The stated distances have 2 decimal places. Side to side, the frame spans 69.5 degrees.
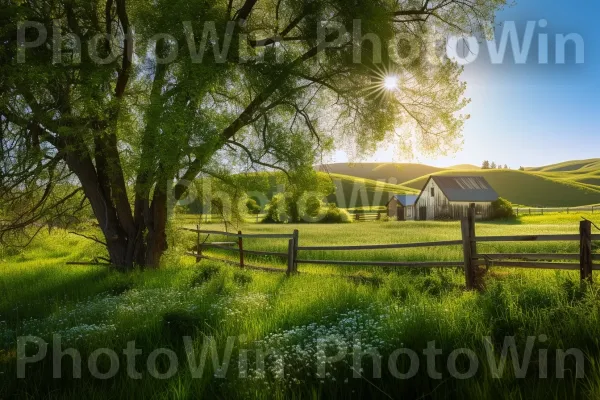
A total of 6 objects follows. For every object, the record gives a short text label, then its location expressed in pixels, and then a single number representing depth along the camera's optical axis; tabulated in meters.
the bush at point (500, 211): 50.38
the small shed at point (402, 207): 60.53
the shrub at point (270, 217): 46.66
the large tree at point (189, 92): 10.02
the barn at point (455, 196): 50.16
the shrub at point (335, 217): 49.06
